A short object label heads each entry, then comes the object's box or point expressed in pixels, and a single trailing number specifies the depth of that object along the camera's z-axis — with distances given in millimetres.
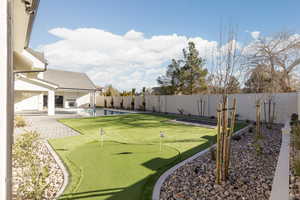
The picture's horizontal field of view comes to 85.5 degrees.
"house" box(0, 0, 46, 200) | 1029
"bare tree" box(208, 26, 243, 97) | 3809
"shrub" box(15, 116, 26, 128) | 10080
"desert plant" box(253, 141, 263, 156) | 5379
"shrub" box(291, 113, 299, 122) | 9587
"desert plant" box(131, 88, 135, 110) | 25422
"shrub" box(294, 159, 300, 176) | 3244
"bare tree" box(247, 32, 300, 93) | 14562
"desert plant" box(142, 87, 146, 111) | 23470
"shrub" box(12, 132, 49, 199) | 2896
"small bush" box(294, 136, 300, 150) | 4734
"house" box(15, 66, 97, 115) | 15859
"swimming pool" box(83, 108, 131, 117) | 19319
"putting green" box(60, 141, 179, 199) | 3365
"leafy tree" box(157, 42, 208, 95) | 23109
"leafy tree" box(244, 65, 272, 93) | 11121
